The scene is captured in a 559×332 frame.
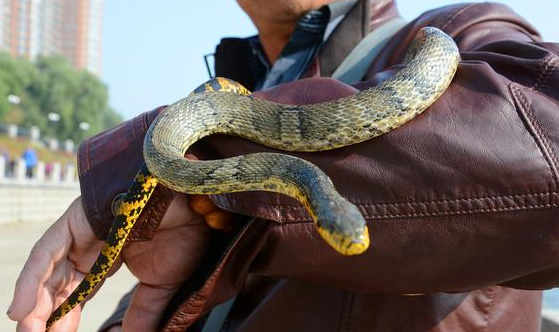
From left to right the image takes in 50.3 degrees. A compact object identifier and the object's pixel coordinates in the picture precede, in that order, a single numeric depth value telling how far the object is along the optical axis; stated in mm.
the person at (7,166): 30475
